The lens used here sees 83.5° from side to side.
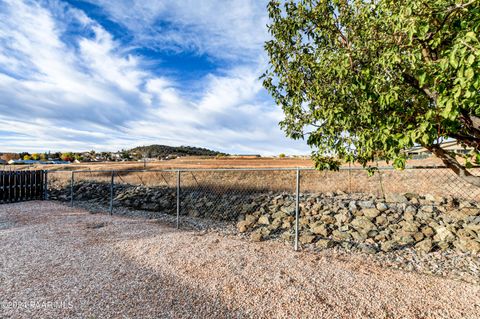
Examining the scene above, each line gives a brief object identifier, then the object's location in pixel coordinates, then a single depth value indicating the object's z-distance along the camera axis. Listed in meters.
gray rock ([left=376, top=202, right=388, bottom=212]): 10.25
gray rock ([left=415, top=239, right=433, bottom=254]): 7.20
